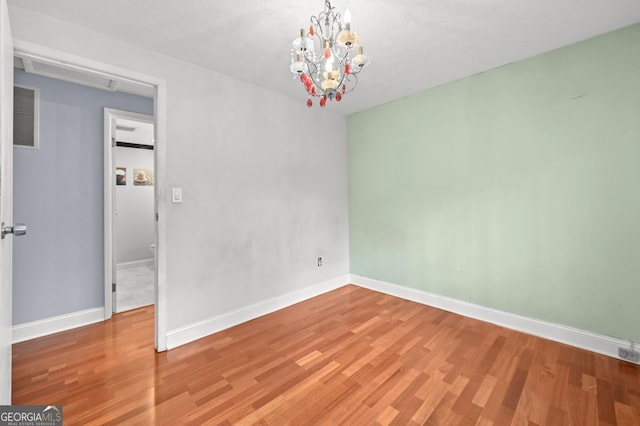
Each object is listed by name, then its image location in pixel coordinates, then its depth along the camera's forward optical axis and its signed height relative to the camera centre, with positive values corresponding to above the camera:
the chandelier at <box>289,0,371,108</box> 1.32 +0.87
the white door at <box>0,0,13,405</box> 1.17 +0.14
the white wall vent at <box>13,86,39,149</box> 2.36 +0.91
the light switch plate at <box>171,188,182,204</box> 2.27 +0.19
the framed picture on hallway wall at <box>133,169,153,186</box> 5.25 +0.80
